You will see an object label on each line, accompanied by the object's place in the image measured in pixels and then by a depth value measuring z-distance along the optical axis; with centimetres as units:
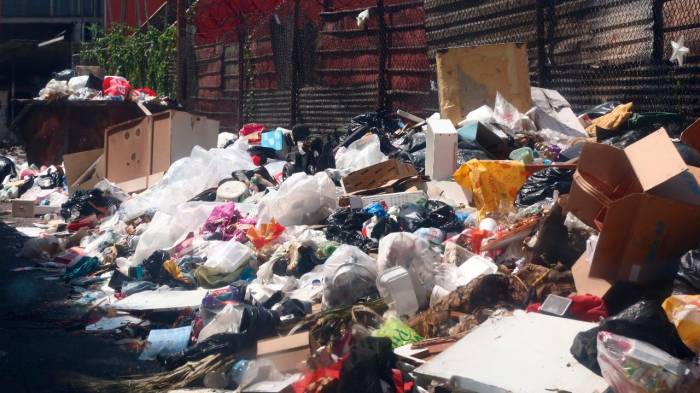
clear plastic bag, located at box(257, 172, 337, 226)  676
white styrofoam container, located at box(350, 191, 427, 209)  661
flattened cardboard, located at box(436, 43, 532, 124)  777
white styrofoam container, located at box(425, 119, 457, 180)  682
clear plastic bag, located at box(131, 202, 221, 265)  684
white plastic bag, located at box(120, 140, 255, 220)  816
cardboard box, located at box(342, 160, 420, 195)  704
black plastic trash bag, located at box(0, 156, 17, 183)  1284
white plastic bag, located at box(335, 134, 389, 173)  802
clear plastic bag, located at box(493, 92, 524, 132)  741
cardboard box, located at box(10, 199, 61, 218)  1020
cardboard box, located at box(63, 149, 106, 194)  1013
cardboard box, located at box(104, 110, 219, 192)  940
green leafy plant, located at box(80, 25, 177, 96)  1744
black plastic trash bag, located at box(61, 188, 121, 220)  897
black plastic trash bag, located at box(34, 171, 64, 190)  1153
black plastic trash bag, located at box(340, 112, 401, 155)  898
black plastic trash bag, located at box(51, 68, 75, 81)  1523
